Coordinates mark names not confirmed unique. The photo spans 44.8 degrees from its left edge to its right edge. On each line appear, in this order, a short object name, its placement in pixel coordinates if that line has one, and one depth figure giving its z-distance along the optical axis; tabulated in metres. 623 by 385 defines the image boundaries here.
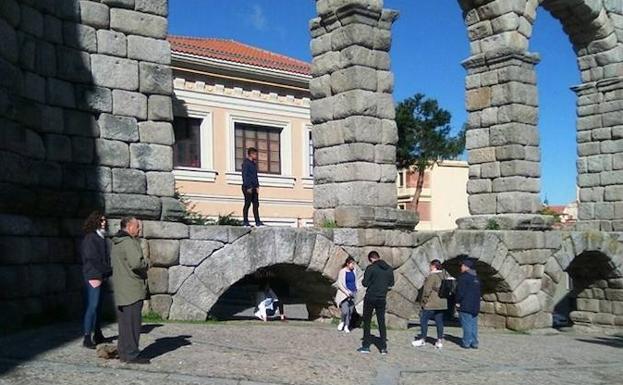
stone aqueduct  8.54
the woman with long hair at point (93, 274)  7.05
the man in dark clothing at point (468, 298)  11.08
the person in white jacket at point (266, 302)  13.60
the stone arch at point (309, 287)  11.33
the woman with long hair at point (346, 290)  10.98
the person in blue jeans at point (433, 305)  10.58
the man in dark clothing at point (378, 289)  9.40
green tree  28.66
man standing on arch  11.32
